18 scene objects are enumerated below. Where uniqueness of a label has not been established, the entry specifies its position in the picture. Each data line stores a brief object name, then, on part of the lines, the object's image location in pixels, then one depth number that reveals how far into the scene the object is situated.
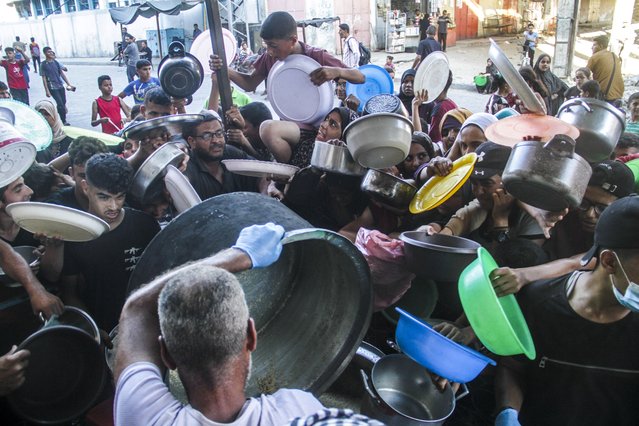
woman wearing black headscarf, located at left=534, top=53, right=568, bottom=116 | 6.51
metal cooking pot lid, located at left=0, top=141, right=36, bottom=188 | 2.71
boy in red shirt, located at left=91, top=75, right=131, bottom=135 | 7.45
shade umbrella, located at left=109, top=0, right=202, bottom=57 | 13.86
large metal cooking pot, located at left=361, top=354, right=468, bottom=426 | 2.44
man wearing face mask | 1.73
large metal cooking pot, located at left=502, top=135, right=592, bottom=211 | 2.19
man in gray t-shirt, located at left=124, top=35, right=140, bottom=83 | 15.10
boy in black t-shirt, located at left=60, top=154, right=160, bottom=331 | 2.70
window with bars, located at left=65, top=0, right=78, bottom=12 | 31.34
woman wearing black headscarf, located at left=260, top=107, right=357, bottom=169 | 3.64
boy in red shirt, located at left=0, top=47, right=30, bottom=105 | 11.45
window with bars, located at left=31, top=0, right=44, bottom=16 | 33.91
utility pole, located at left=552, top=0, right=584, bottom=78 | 12.96
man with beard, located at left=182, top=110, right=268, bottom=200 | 3.50
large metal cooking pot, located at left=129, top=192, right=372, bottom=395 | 1.91
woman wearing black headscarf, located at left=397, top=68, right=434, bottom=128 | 5.59
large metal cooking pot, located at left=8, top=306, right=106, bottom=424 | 2.20
